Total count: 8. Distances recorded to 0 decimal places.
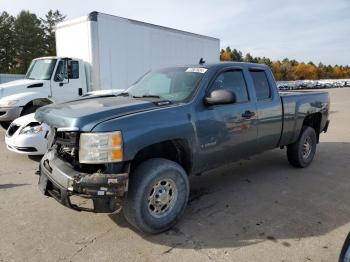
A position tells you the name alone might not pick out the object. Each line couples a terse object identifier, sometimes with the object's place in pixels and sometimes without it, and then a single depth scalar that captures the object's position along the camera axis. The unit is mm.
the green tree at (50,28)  58569
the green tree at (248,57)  97762
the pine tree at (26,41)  57469
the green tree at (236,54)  101375
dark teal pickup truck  3293
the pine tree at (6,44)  57219
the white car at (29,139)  6410
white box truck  9930
